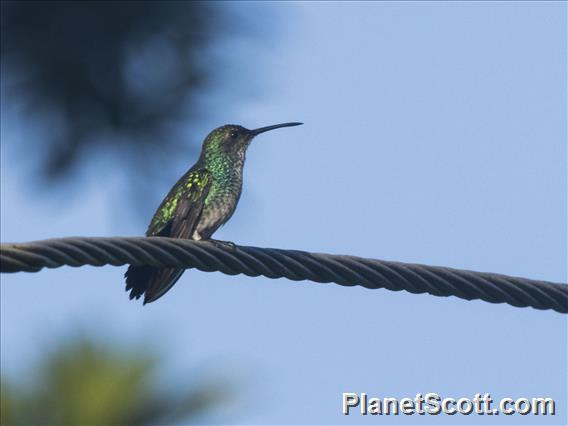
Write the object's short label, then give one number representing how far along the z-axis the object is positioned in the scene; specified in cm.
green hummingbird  1390
